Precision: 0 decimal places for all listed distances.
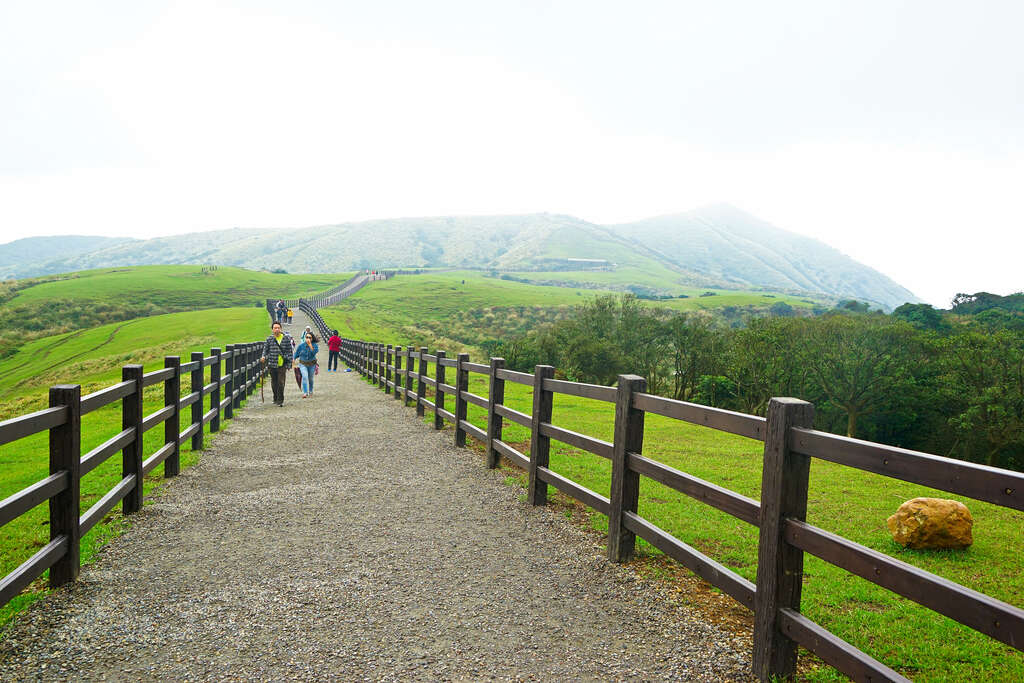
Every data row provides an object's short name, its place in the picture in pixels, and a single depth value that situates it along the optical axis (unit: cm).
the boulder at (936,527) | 679
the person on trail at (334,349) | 3178
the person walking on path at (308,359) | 1880
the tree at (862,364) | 3643
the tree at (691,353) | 5184
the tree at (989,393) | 3005
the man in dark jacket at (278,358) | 1689
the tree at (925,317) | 5876
